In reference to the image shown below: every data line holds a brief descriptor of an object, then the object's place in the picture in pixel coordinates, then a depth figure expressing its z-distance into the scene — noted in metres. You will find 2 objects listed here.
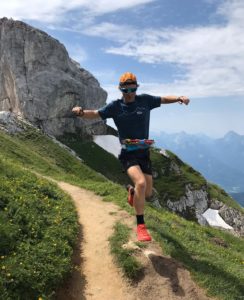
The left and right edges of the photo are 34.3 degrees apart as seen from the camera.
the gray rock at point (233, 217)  86.56
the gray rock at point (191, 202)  82.56
